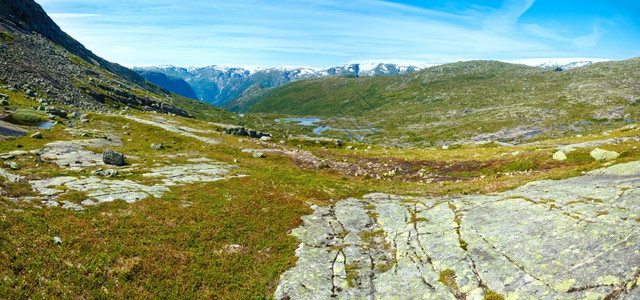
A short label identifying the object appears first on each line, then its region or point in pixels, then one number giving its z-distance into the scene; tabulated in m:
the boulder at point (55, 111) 71.92
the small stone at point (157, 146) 59.11
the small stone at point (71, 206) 20.34
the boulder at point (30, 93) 86.44
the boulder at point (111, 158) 38.28
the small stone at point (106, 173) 30.78
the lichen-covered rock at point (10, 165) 28.39
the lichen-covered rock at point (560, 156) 43.58
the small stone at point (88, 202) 21.67
